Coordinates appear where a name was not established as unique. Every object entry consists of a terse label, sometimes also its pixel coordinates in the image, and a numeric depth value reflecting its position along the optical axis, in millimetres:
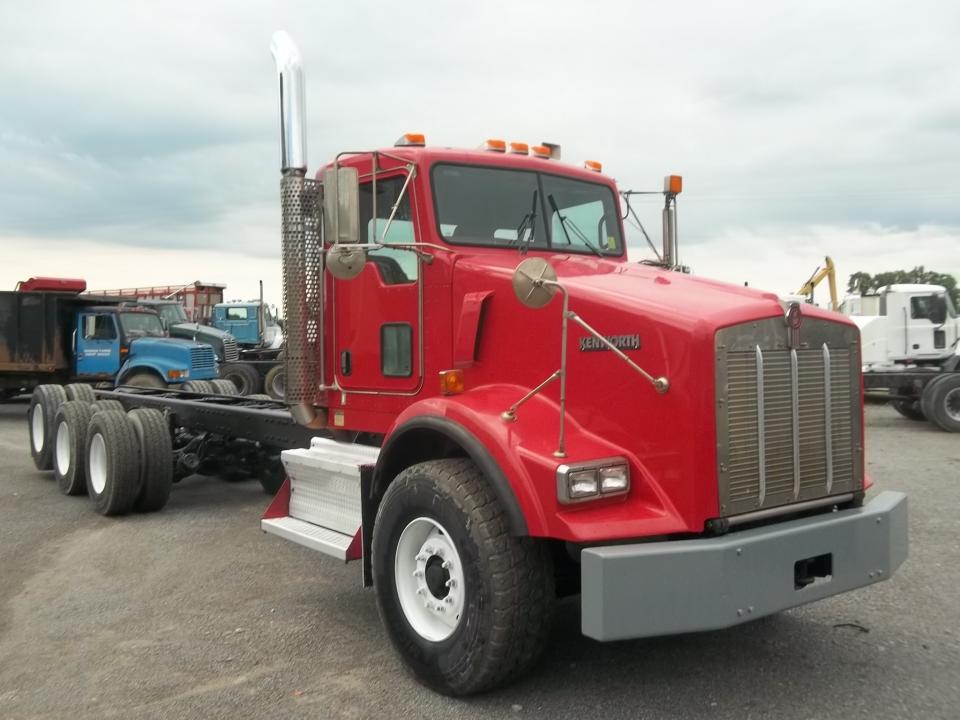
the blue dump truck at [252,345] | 19770
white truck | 17984
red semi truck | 3439
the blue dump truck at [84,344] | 16547
